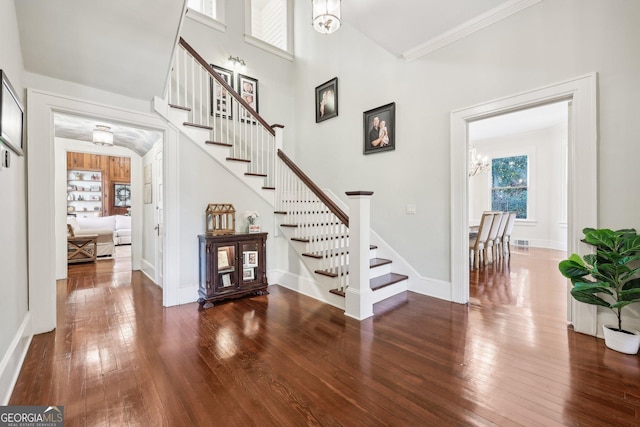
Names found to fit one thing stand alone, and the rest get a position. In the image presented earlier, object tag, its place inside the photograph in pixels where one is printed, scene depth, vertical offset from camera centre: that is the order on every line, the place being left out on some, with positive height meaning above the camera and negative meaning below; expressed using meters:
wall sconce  4.91 +2.69
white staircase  3.23 +0.28
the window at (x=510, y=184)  7.59 +0.76
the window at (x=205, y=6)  4.94 +3.77
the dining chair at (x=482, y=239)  4.85 -0.53
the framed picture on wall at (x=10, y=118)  1.55 +0.62
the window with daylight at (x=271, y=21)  5.78 +4.29
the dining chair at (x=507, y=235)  5.70 -0.52
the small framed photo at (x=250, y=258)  3.56 -0.62
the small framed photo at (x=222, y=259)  3.38 -0.59
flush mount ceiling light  3.69 +1.06
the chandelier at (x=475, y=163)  6.32 +1.12
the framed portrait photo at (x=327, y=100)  4.86 +2.04
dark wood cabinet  3.30 -0.69
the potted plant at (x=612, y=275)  2.12 -0.54
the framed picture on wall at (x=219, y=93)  4.52 +2.01
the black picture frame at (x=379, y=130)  4.00 +1.24
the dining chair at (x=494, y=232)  5.06 -0.42
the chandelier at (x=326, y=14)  2.79 +2.03
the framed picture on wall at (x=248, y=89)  5.01 +2.28
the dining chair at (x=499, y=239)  5.43 -0.59
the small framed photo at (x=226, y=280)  3.42 -0.86
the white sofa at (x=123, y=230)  8.52 -0.56
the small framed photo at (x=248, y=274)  3.57 -0.83
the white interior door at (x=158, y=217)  3.96 -0.07
